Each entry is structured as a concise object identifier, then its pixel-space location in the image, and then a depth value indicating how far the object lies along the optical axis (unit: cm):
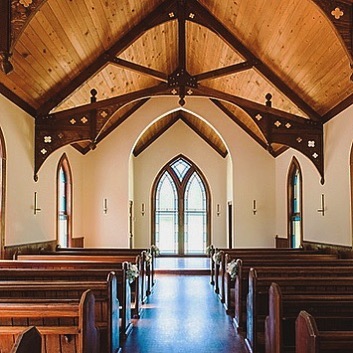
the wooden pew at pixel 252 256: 687
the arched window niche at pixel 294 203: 989
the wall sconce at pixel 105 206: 1120
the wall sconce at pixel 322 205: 817
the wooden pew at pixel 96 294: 387
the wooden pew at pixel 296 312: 336
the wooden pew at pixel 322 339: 224
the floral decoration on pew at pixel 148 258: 738
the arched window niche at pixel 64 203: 974
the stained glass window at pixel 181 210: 1345
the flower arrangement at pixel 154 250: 954
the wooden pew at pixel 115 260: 627
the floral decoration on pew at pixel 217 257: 764
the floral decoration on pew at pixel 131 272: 520
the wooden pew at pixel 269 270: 499
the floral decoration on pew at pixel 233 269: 548
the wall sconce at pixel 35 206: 782
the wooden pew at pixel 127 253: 768
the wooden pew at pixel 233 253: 719
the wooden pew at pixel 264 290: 425
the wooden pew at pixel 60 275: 479
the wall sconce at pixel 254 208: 1147
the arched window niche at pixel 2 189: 646
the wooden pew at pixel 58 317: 295
